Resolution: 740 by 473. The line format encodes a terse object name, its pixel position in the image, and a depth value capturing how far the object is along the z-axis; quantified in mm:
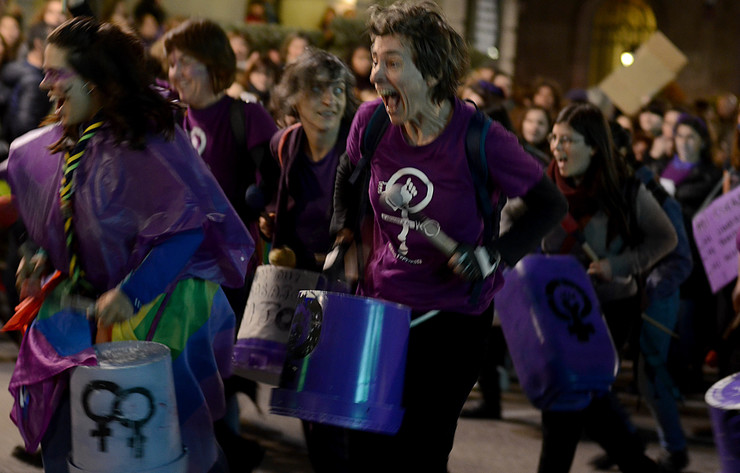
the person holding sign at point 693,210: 7816
